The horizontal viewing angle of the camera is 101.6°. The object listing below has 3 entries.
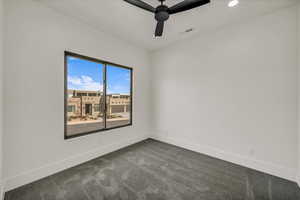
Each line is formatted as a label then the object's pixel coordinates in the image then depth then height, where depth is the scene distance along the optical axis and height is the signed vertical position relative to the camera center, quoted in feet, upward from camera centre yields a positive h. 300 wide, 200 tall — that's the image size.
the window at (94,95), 7.98 +0.28
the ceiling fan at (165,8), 5.19 +4.12
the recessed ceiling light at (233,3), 6.23 +4.99
